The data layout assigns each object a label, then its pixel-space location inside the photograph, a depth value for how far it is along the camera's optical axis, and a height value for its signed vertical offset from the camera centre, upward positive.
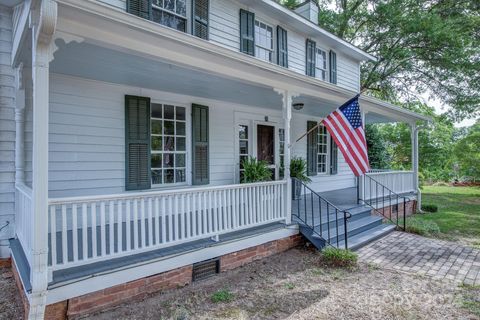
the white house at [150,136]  3.06 +0.42
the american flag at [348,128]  5.15 +0.52
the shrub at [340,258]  4.91 -1.57
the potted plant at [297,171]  8.11 -0.32
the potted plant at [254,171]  7.14 -0.27
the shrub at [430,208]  10.21 -1.62
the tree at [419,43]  13.33 +5.22
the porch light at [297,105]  7.19 +1.26
